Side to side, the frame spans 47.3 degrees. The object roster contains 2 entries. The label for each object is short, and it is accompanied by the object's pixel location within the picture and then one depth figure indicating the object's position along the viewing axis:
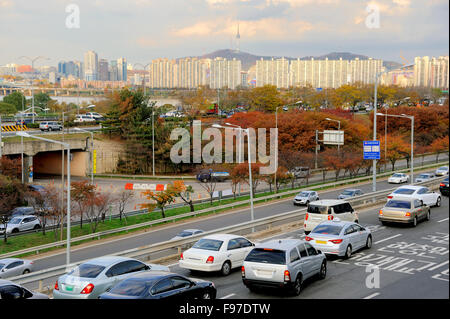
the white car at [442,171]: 46.63
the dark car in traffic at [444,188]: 31.22
